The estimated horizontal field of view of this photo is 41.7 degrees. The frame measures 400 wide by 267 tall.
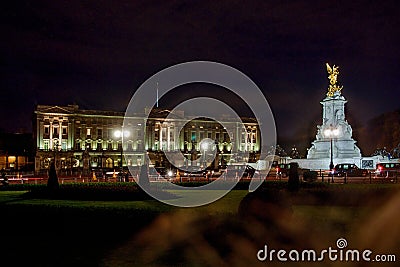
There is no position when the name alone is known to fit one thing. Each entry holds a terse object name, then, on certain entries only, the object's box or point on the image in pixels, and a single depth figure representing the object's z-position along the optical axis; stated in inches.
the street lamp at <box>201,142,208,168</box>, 5006.9
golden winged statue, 2593.5
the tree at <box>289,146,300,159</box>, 3634.4
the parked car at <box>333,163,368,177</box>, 1786.4
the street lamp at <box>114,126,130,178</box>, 4682.6
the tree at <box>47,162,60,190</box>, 1040.8
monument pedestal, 2463.1
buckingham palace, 4530.0
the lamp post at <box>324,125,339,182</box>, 2410.2
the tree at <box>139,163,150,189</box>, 1011.6
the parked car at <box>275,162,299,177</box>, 1885.3
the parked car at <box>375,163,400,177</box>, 1786.3
